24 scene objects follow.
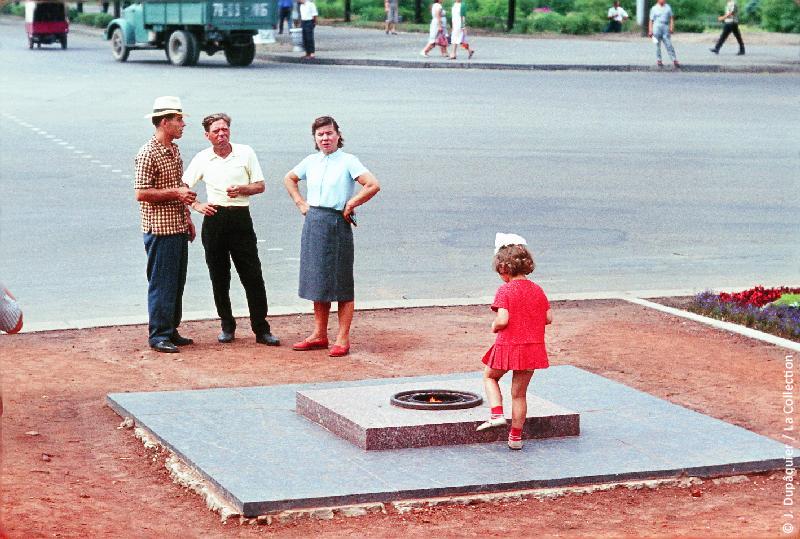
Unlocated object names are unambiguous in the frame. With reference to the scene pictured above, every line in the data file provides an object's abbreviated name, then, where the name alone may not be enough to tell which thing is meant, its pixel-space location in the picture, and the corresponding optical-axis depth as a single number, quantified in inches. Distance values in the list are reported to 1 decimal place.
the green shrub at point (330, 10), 2709.2
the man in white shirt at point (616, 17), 2236.7
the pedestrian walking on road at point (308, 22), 1614.2
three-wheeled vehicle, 1878.7
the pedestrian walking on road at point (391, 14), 2162.9
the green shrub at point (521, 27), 2267.5
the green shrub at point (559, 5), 2647.6
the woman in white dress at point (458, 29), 1628.9
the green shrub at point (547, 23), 2276.1
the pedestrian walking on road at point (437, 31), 1651.1
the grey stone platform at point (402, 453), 285.1
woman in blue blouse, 414.0
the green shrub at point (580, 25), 2225.6
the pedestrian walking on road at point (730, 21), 1686.8
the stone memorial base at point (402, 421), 311.4
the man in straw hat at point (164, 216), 417.4
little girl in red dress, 302.7
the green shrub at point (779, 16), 2239.3
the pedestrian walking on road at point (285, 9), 2110.0
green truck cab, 1512.1
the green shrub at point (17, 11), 2827.3
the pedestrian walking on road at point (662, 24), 1520.7
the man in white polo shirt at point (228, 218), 426.9
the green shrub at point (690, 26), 2268.7
